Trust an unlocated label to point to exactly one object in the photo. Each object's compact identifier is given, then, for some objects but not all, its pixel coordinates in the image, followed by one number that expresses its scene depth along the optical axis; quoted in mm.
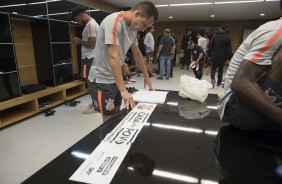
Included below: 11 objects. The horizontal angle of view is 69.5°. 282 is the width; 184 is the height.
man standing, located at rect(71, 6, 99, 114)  2866
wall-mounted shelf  2648
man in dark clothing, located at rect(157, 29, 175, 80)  5711
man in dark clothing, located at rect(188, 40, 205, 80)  5062
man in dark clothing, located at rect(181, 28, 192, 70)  8704
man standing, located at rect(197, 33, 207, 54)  6613
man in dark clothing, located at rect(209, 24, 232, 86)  4793
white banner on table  540
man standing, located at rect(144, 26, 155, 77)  5999
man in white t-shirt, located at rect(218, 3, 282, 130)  718
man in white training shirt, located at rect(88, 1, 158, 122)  1329
